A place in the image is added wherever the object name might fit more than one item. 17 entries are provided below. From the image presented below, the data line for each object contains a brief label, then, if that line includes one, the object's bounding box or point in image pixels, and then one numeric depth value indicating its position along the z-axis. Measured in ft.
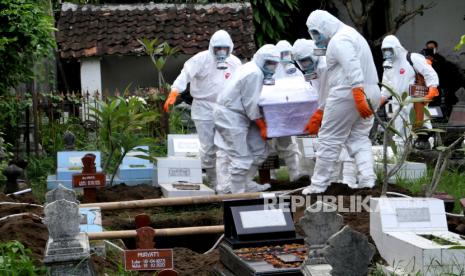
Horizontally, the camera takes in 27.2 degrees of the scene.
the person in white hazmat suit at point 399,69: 45.88
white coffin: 34.30
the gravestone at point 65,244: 19.22
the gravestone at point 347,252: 17.26
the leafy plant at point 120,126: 37.04
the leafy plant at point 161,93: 47.75
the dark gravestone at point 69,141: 38.86
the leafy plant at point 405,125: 24.88
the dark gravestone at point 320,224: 20.48
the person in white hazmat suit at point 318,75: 34.50
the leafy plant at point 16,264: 19.53
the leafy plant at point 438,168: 24.17
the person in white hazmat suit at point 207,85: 38.96
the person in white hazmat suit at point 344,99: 31.76
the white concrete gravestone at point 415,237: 19.92
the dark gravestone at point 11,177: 33.73
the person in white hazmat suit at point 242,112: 34.81
